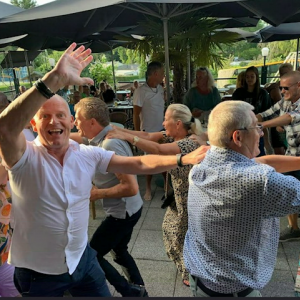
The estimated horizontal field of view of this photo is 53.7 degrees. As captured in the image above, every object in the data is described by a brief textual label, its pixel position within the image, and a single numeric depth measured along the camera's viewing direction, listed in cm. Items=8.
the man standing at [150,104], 449
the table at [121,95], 1279
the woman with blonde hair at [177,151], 221
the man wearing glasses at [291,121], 295
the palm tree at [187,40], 532
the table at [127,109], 823
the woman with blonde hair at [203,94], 461
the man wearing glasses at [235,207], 122
